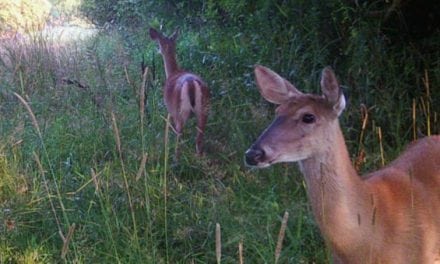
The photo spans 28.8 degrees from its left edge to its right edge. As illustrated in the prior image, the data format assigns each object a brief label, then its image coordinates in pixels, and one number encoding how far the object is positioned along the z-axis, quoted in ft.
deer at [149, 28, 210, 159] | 20.75
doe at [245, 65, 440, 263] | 10.71
